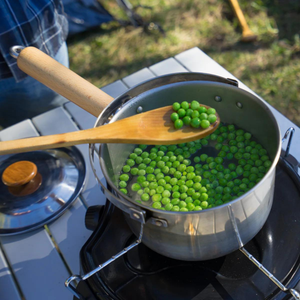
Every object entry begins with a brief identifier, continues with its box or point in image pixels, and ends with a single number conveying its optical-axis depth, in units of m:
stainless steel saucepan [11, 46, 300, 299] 0.59
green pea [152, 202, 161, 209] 0.78
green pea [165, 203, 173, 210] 0.75
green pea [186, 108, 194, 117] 0.76
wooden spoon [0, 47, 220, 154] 0.68
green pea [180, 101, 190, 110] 0.77
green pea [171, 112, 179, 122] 0.75
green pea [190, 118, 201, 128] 0.74
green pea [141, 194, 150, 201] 0.81
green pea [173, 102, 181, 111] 0.76
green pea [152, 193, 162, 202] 0.80
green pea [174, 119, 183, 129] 0.74
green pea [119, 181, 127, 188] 0.86
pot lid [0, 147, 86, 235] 1.01
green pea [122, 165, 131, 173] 0.91
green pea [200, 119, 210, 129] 0.75
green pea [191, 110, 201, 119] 0.76
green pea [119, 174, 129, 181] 0.88
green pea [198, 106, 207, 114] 0.78
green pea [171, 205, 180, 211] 0.75
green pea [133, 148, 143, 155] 0.95
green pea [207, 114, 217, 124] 0.76
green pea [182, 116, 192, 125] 0.75
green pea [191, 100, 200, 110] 0.78
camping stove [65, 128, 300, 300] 0.72
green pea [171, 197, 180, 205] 0.78
